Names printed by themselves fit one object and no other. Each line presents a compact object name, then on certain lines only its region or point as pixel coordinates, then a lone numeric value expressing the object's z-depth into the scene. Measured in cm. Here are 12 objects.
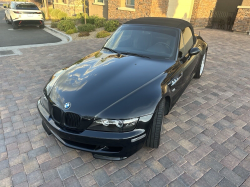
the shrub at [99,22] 1331
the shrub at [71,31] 1138
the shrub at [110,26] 1194
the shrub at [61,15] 1720
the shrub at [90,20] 1401
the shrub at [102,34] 1066
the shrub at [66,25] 1196
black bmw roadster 226
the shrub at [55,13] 1778
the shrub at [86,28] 1168
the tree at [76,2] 1920
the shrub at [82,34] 1080
